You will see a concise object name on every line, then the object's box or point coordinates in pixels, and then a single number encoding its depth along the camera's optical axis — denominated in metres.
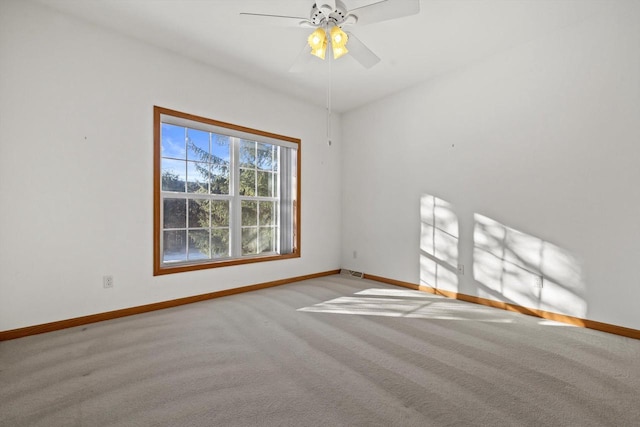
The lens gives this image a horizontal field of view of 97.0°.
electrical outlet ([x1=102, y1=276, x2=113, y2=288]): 2.78
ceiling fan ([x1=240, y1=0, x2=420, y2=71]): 1.97
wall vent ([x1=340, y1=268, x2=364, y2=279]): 4.70
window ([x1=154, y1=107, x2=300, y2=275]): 3.29
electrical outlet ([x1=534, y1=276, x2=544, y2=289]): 2.89
